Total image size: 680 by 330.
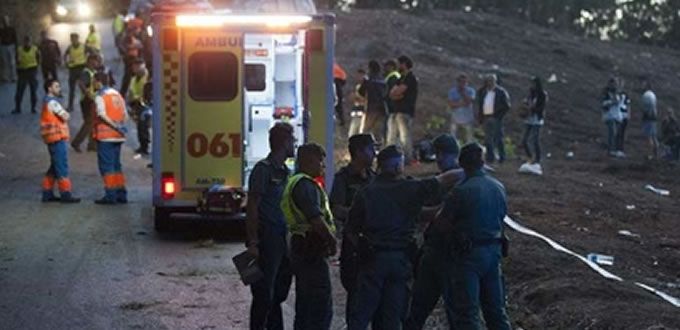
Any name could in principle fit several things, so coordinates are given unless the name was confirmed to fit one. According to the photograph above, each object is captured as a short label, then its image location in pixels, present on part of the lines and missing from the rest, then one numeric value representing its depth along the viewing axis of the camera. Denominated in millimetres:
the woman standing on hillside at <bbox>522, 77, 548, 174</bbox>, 24672
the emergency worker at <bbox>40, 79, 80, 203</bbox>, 20156
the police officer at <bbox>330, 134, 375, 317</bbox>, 10242
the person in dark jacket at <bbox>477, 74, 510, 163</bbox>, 24375
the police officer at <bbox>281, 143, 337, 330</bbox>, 9773
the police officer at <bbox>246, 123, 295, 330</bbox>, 10422
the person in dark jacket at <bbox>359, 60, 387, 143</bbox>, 23062
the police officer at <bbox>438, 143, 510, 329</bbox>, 9797
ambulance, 16891
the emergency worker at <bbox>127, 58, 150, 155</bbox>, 25938
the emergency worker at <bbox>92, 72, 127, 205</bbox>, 20141
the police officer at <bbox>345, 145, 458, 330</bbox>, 9727
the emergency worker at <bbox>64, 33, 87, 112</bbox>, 31594
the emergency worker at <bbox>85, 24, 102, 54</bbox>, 33709
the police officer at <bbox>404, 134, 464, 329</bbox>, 10086
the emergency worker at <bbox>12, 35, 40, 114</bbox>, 31812
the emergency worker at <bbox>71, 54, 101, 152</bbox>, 25391
